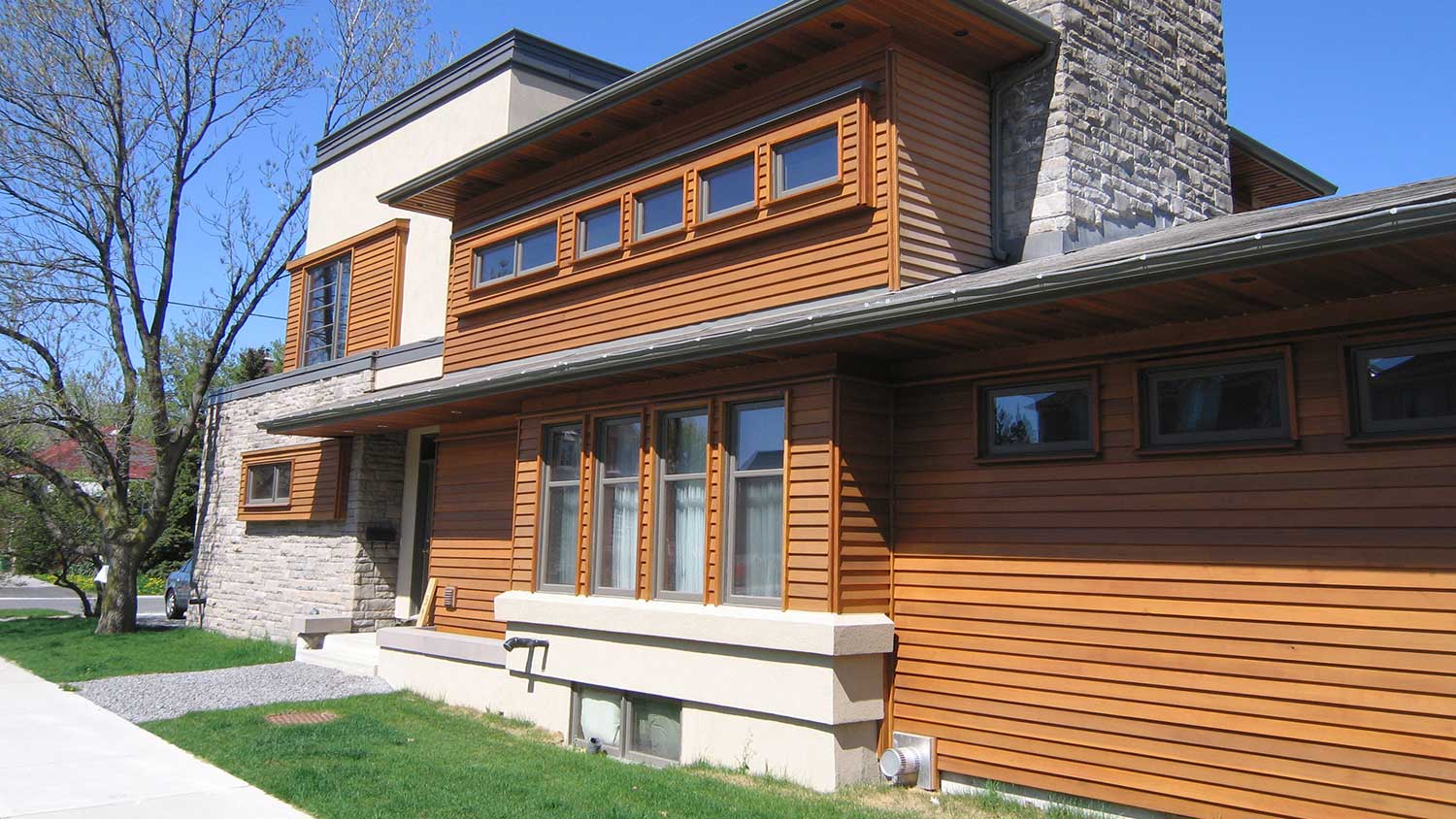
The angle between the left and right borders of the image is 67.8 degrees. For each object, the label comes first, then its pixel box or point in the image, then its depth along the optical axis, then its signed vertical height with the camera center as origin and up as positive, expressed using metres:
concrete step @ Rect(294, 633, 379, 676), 12.80 -1.38
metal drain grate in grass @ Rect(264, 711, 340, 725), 9.99 -1.65
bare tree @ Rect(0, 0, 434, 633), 17.94 +4.95
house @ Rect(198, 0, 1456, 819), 5.66 +0.91
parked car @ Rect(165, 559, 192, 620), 20.97 -1.03
